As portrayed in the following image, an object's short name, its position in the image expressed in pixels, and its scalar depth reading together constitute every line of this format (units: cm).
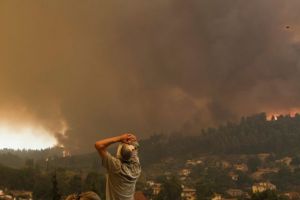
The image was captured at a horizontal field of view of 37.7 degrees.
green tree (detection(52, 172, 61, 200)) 3364
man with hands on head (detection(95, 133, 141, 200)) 416
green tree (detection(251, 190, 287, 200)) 4884
